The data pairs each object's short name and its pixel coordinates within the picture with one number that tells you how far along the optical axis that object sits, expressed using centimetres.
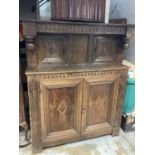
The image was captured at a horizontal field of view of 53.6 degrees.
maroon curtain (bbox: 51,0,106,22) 135
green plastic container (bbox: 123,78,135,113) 185
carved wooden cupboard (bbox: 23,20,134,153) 139
